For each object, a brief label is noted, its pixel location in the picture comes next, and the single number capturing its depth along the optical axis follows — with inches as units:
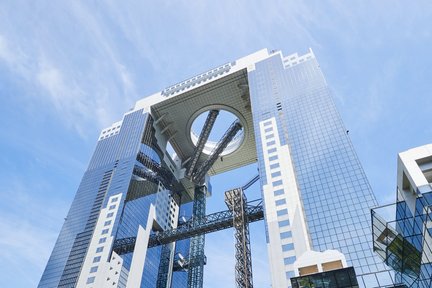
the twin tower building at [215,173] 2080.5
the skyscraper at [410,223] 984.3
